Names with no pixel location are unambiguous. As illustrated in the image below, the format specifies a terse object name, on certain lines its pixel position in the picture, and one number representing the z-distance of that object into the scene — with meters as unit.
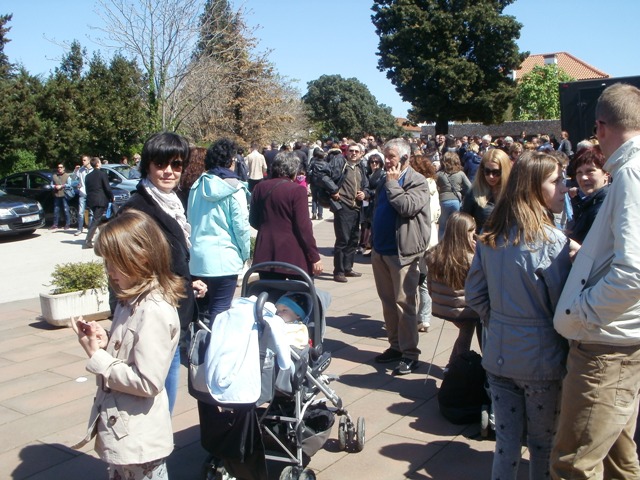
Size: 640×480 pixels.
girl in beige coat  2.75
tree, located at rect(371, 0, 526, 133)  42.53
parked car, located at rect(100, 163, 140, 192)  18.38
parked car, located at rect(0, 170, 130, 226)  18.00
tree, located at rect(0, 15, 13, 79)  44.91
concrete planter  7.36
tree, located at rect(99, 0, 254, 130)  21.95
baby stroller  3.37
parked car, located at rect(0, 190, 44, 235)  15.88
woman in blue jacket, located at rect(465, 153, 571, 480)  3.05
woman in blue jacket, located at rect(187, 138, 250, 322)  5.28
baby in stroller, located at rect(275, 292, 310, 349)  3.83
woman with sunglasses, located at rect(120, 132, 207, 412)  3.75
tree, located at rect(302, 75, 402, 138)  80.00
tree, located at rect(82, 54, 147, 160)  26.20
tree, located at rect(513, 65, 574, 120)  63.31
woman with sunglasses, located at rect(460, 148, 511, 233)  5.38
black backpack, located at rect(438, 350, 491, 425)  4.57
